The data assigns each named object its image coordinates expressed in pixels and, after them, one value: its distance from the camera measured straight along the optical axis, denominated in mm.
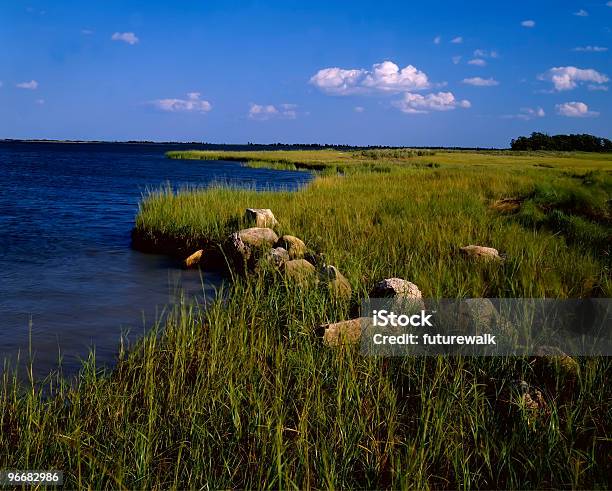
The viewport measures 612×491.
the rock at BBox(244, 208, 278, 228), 12773
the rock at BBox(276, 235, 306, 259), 10086
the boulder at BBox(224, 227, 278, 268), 11070
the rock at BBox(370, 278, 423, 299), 6562
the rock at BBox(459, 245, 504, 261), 8359
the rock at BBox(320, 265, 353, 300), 7058
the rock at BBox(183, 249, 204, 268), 12727
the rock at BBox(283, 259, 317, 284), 7666
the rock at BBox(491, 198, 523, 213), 15114
